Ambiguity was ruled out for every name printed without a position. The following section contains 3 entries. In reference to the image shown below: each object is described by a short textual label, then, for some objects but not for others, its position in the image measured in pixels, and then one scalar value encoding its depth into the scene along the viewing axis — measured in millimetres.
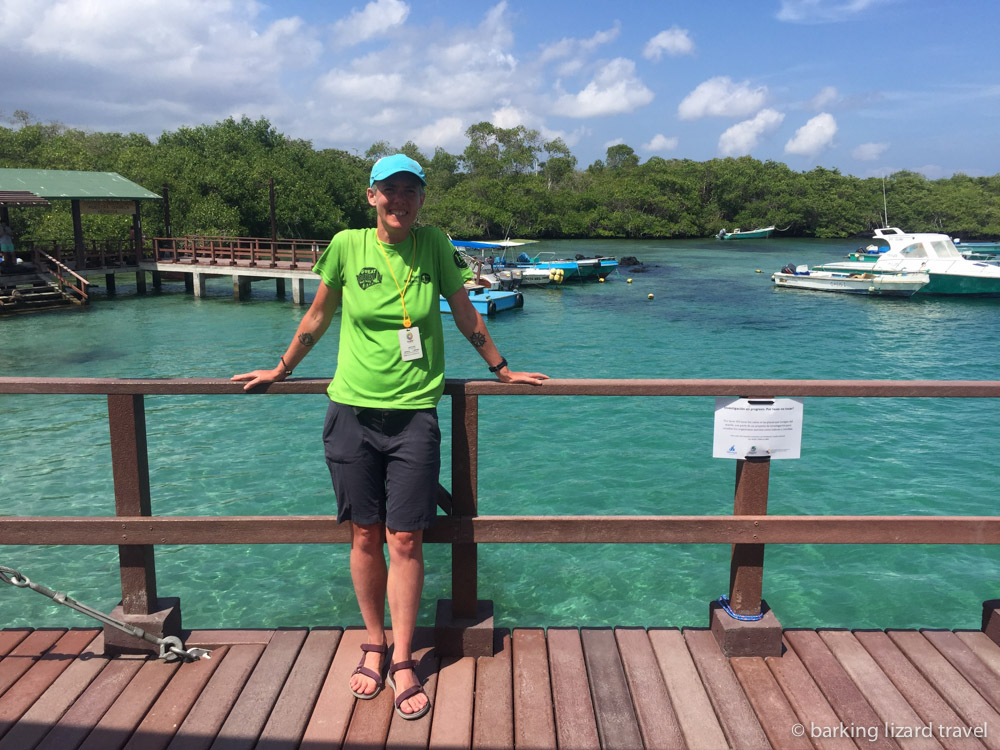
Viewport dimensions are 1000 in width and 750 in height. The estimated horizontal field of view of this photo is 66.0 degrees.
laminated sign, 3215
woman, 2842
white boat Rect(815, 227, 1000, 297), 35875
